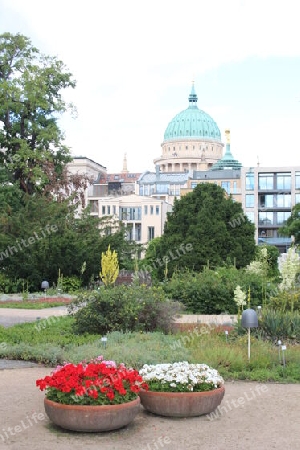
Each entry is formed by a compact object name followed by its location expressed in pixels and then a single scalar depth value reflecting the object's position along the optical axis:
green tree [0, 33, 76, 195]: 41.62
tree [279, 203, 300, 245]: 51.47
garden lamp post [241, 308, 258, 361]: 11.56
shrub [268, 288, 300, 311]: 17.17
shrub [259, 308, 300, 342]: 14.18
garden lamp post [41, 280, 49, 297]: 29.91
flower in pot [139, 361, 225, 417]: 8.42
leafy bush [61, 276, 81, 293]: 32.12
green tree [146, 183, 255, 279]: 31.39
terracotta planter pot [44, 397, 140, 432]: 7.72
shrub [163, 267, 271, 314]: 21.88
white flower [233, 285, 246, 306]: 13.11
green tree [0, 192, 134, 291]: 31.36
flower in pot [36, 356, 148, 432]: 7.73
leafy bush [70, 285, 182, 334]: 15.43
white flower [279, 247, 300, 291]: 15.87
